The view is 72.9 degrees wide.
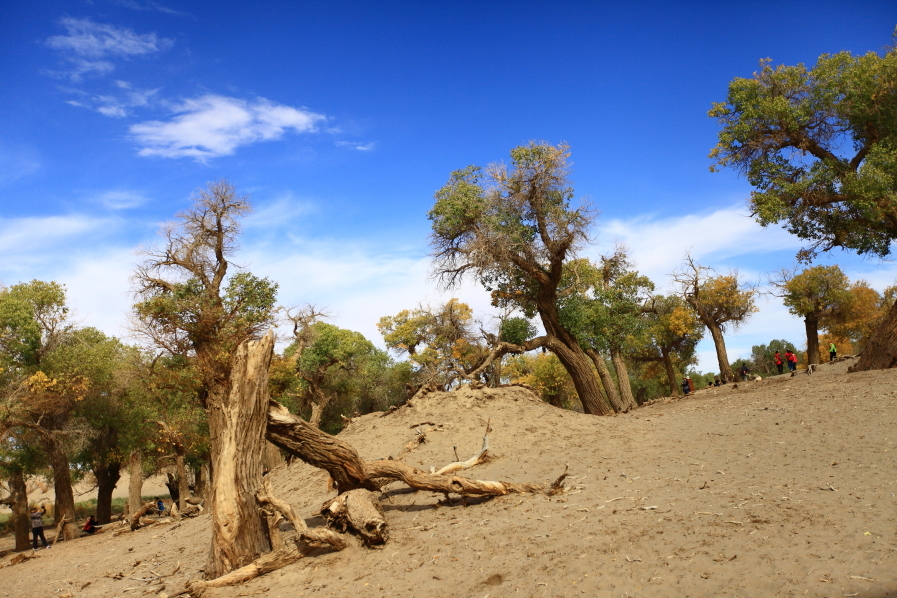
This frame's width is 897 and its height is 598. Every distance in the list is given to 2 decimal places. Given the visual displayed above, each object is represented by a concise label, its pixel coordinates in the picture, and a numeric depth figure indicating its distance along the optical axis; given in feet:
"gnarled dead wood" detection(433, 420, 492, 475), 30.27
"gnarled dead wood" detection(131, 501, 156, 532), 47.37
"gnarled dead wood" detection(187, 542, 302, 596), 22.00
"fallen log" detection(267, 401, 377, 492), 27.04
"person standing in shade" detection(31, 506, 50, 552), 57.36
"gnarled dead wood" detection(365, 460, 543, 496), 27.25
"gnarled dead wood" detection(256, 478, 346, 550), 23.40
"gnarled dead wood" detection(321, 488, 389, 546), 23.67
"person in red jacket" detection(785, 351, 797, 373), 85.89
